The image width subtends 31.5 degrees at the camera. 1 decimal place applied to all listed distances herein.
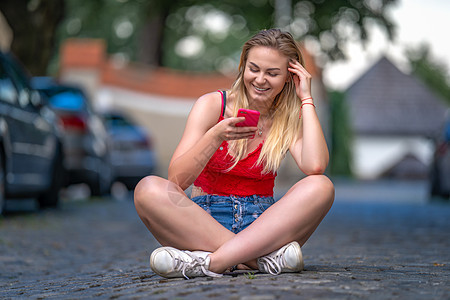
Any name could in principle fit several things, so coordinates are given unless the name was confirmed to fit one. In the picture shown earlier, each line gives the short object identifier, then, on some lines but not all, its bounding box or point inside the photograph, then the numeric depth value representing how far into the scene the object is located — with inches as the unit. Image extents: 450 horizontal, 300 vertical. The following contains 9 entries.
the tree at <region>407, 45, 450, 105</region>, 3147.1
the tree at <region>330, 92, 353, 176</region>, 1453.0
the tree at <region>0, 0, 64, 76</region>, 558.3
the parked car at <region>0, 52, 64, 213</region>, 329.4
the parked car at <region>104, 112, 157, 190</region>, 625.9
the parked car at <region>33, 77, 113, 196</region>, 483.8
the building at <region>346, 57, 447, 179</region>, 2074.3
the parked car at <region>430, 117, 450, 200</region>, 556.4
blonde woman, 148.2
